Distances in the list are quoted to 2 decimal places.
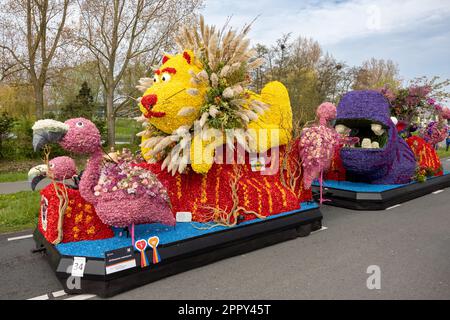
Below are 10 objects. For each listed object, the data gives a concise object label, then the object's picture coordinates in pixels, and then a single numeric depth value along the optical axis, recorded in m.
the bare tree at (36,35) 11.73
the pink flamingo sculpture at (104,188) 3.50
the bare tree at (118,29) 12.67
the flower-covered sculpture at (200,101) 4.02
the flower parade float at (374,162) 6.68
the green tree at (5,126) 12.94
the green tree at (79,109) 15.50
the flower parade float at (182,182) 3.50
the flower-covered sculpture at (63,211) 3.66
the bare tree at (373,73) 24.75
